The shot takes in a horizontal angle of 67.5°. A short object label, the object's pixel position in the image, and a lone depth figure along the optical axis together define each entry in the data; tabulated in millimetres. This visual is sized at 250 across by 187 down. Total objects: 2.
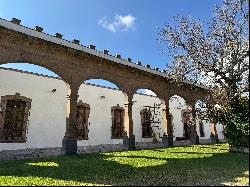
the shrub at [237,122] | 5983
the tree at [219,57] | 6756
